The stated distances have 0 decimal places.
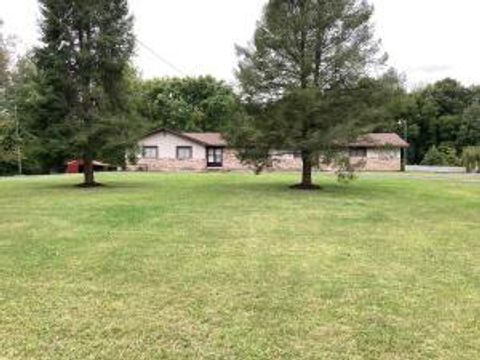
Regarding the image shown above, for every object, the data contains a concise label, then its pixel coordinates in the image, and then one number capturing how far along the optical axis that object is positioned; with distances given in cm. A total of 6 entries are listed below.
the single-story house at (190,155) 5306
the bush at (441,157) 6884
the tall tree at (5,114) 2523
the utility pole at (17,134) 2644
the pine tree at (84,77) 2598
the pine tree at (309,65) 2455
